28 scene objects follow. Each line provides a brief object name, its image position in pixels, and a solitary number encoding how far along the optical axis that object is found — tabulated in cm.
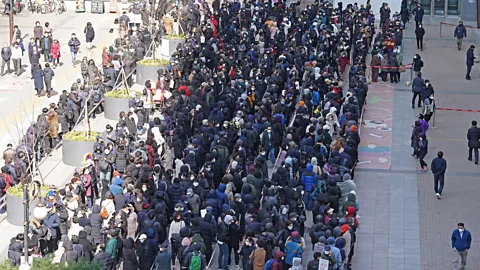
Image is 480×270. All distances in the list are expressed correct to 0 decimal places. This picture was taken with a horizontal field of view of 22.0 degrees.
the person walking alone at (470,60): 4488
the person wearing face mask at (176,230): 2638
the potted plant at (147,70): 4206
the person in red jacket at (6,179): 3041
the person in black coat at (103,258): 2477
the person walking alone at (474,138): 3432
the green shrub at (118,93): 3806
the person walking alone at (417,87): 4028
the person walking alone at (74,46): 4494
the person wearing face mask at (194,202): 2773
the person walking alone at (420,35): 5059
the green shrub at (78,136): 3403
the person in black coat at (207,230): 2642
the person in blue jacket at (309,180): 2998
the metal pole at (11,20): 4691
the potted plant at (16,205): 2927
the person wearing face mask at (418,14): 5269
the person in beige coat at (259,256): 2536
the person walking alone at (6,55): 4366
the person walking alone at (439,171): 3120
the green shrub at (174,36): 4627
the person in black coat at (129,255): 2548
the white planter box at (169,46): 4584
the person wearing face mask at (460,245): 2617
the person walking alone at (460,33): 5022
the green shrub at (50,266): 2195
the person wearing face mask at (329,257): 2484
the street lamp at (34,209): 2114
